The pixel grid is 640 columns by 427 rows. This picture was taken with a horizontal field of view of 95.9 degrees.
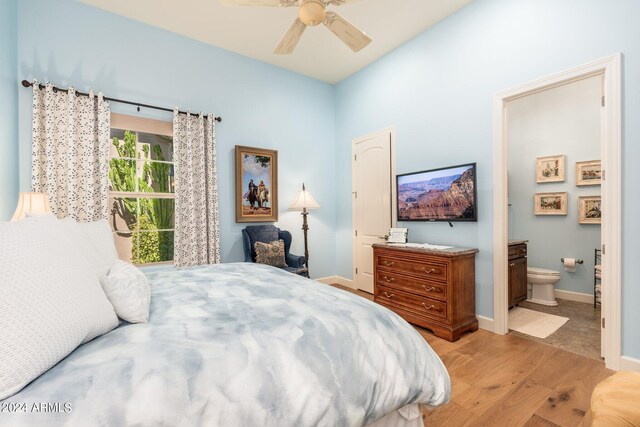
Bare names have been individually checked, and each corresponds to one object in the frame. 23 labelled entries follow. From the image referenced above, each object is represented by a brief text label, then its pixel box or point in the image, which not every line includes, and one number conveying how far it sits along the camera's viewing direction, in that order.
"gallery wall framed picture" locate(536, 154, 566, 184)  3.97
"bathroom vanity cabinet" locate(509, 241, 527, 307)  3.40
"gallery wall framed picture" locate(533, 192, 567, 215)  3.97
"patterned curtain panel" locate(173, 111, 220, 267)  3.49
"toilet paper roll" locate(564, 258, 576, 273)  3.80
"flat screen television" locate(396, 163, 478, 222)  3.03
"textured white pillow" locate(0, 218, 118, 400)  0.70
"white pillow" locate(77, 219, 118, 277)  1.42
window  3.30
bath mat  2.89
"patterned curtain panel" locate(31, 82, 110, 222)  2.79
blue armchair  3.79
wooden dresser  2.78
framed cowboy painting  3.98
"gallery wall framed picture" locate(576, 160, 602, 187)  3.68
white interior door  4.07
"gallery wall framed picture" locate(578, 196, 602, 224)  3.68
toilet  3.69
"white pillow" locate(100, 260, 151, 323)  1.13
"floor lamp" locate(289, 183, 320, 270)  4.12
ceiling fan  2.01
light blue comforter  0.74
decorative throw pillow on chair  3.69
